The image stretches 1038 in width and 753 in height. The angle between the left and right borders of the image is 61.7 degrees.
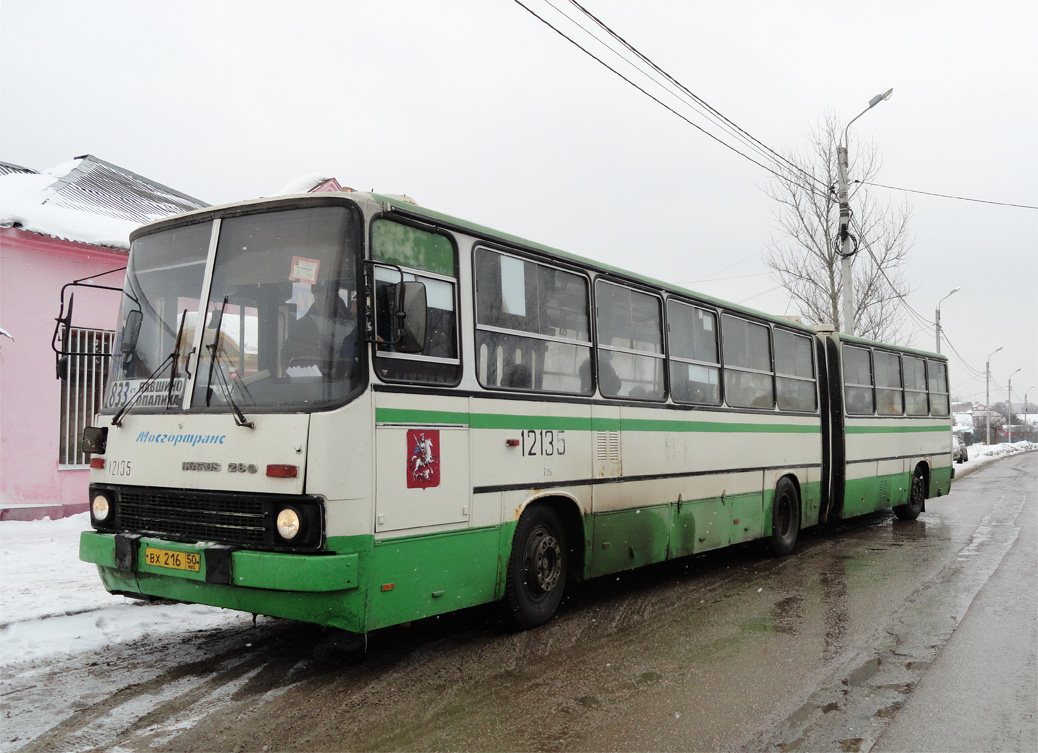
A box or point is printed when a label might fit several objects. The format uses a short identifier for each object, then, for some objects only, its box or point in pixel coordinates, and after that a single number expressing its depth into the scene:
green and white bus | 5.02
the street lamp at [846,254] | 20.61
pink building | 11.66
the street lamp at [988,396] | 63.17
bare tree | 30.45
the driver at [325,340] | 5.10
